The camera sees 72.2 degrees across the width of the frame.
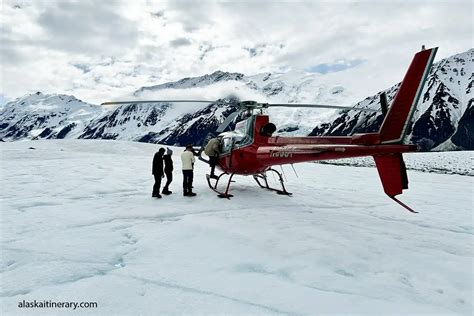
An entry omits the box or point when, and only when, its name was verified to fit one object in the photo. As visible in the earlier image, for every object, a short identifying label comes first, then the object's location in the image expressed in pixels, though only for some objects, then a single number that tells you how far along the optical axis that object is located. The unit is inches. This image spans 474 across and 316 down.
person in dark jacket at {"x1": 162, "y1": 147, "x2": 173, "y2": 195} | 414.6
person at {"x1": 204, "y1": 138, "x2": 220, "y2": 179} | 463.5
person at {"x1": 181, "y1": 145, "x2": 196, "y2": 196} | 402.6
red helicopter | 255.4
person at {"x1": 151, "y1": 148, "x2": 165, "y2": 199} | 390.0
